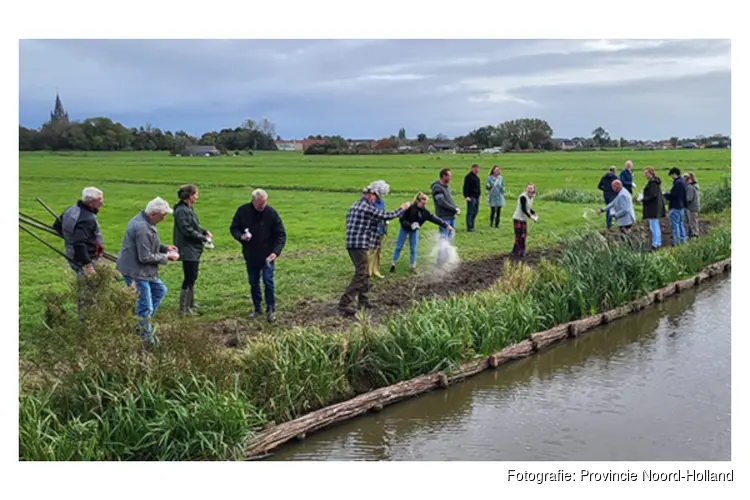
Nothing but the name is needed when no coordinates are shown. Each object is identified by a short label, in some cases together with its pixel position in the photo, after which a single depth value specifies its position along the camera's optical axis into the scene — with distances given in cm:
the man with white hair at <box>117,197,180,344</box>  1060
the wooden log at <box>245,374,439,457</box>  873
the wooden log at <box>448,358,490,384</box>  1124
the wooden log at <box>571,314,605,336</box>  1382
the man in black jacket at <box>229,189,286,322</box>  1255
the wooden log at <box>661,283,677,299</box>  1655
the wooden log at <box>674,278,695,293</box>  1712
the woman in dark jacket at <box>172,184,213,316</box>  1240
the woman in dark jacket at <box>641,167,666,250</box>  2006
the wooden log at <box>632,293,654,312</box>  1549
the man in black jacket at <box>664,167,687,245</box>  2083
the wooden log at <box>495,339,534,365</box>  1207
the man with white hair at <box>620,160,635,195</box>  2542
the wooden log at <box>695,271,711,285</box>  1798
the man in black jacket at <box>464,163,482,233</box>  2430
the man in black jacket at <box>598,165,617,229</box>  2473
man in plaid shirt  1323
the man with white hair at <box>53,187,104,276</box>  1081
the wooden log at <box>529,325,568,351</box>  1287
